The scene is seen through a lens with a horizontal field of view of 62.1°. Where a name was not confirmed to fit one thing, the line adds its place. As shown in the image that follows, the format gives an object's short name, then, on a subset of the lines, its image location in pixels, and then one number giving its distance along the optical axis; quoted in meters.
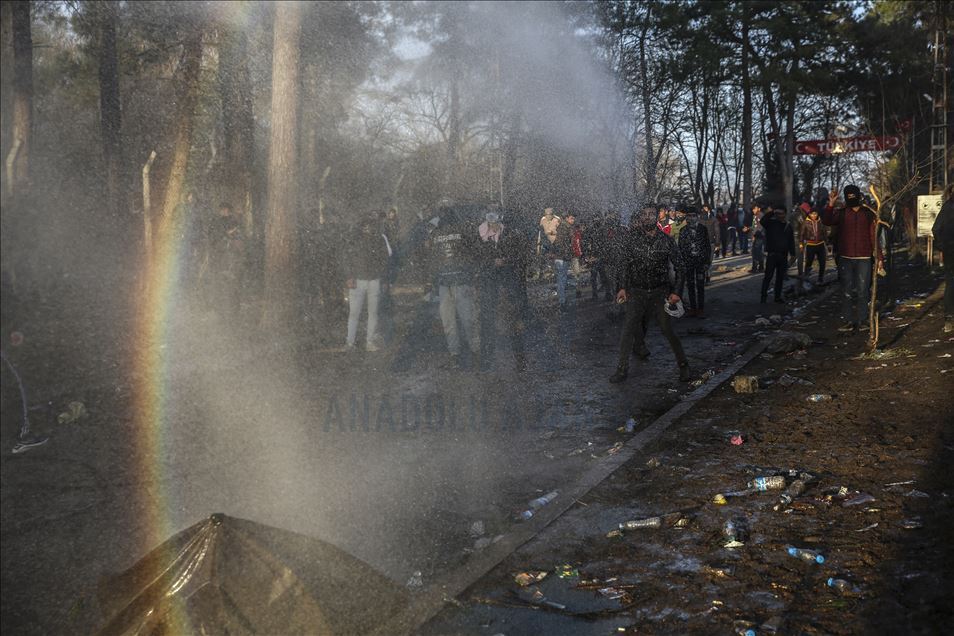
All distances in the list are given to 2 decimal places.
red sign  21.08
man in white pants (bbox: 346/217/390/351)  10.20
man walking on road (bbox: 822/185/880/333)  9.62
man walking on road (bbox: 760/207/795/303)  12.85
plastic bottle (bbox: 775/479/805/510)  4.60
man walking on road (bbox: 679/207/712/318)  12.01
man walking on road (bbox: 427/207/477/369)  9.30
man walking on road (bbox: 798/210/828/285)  14.83
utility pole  17.14
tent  2.77
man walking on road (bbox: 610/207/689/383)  8.24
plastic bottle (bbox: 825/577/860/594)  3.49
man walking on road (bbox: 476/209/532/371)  9.29
